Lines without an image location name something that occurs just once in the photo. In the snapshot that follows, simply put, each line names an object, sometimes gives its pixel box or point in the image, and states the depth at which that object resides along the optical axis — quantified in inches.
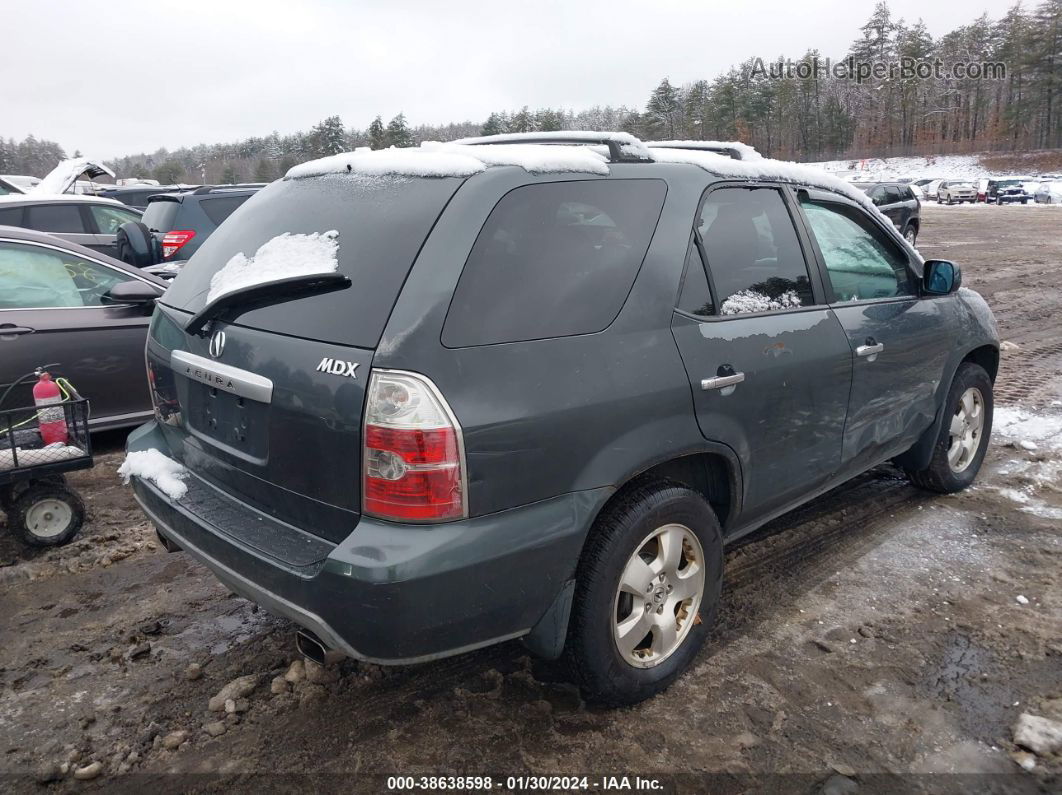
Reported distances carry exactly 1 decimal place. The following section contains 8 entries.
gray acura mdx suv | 87.3
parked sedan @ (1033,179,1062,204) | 1612.9
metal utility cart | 154.6
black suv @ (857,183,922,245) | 676.1
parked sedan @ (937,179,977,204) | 1694.1
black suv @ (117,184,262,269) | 386.6
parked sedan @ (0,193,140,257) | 355.3
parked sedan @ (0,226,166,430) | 191.0
